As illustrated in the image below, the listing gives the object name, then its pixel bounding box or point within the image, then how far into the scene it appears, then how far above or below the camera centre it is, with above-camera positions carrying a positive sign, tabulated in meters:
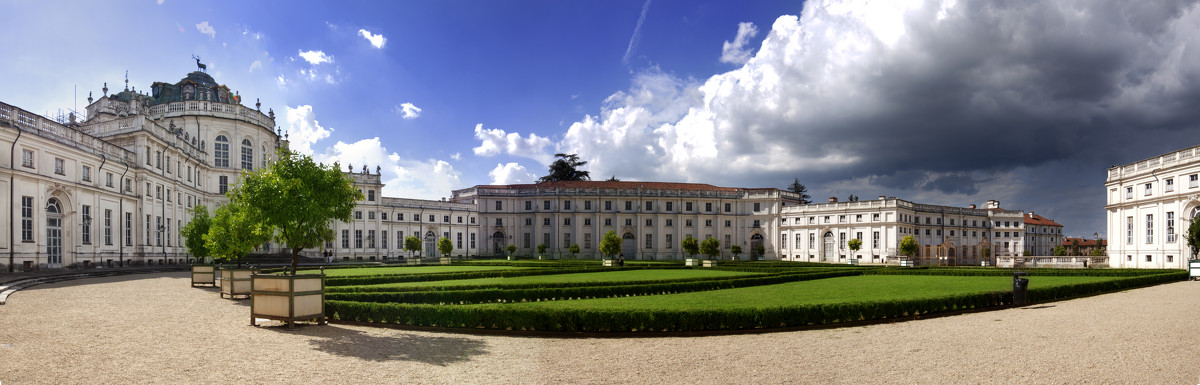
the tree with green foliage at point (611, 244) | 58.69 -4.17
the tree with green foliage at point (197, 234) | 36.09 -1.74
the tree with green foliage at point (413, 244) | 63.61 -4.28
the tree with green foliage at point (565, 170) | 97.06 +4.98
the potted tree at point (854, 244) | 67.69 -5.05
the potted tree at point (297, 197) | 17.72 +0.20
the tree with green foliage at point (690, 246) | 64.38 -4.83
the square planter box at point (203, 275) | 24.48 -2.81
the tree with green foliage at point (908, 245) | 60.69 -4.65
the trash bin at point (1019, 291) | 18.70 -2.88
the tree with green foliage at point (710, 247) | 61.94 -4.77
